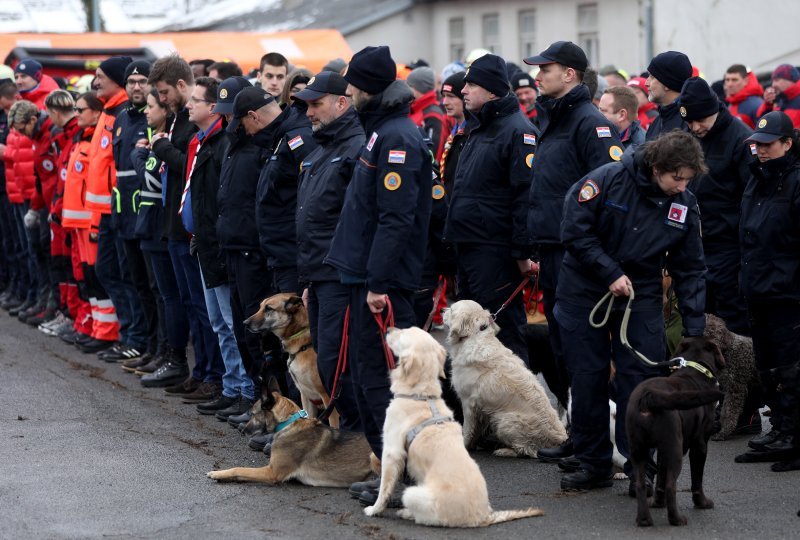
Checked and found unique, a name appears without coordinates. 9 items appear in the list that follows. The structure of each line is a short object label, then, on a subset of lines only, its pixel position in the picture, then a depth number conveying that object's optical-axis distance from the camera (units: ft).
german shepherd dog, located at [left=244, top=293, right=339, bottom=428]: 51.34
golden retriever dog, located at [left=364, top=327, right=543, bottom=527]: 39.50
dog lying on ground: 46.39
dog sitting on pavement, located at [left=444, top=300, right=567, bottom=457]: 50.34
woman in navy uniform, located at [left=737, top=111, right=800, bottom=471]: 49.49
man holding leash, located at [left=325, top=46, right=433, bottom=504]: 42.27
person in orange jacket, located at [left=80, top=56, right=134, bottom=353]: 72.13
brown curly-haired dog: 53.26
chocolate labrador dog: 39.37
